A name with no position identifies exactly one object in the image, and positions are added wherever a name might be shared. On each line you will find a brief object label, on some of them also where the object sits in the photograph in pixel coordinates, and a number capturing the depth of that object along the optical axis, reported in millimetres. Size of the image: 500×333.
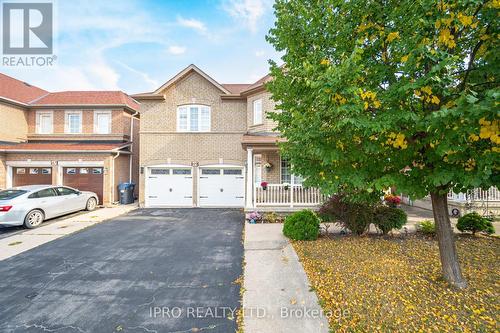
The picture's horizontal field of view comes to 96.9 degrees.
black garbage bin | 13273
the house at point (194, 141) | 12727
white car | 7977
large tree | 2725
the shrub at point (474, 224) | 6516
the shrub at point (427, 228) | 6670
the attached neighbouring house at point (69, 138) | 12789
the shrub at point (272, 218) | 9080
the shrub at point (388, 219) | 6633
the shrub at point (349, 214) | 6617
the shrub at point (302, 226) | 6406
